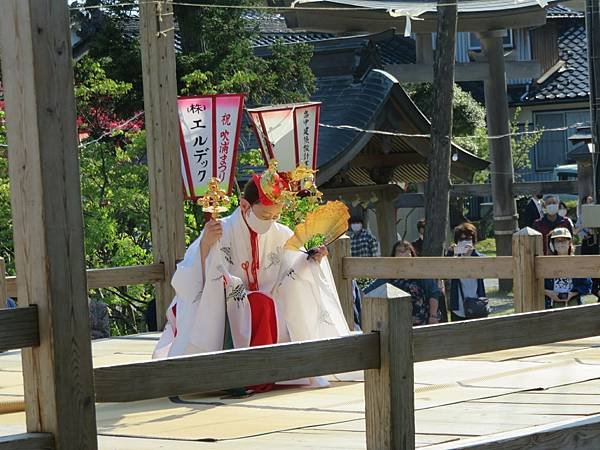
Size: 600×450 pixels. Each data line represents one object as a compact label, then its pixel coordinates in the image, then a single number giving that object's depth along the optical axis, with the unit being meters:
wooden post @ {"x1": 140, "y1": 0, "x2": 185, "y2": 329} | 9.91
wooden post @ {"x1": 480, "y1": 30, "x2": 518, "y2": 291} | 18.08
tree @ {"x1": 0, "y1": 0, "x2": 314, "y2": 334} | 12.40
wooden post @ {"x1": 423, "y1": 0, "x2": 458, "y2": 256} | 14.45
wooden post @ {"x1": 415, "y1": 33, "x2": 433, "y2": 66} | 18.64
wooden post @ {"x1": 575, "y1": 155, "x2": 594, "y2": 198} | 19.67
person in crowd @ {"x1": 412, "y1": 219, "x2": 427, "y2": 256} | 15.50
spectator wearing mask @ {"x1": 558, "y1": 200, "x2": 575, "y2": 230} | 16.88
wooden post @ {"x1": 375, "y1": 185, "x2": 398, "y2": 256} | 17.17
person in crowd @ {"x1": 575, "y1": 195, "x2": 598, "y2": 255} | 14.97
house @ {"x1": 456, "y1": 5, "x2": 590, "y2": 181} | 29.02
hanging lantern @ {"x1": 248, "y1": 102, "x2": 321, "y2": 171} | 10.40
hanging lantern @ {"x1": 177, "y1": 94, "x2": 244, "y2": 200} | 9.94
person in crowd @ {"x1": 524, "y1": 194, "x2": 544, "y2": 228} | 20.33
